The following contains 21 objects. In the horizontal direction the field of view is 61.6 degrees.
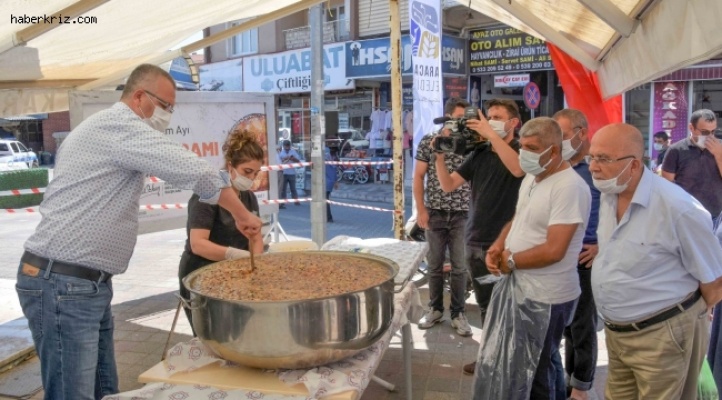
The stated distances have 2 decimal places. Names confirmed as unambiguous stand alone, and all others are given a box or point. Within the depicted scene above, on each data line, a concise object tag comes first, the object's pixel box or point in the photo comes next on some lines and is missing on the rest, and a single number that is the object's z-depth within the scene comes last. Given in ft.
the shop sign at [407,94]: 53.88
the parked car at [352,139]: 59.82
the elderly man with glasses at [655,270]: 8.30
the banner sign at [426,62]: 22.56
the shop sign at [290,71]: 54.90
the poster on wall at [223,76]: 65.67
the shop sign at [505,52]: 45.88
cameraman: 13.25
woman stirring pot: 10.44
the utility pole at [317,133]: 25.76
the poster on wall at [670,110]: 42.98
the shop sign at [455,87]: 48.96
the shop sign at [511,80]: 48.70
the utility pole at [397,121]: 21.37
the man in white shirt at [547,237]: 9.91
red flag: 19.93
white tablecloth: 6.98
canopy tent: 9.68
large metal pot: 6.55
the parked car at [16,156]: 79.87
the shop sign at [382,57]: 48.44
